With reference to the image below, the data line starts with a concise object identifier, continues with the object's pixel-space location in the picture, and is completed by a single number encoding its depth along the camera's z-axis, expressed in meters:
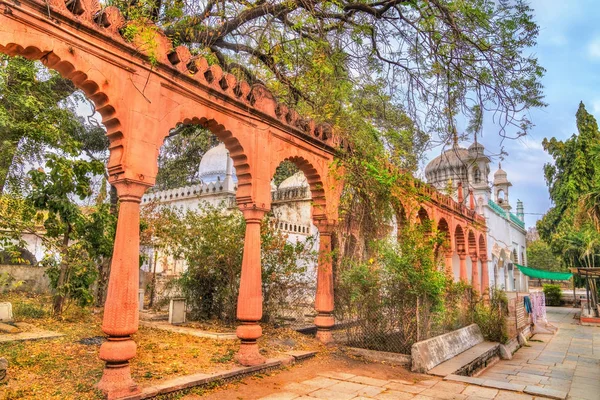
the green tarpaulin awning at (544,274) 24.14
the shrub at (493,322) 10.09
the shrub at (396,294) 7.44
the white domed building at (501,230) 22.73
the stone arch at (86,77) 4.09
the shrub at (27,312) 9.38
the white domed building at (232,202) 12.77
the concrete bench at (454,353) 6.79
